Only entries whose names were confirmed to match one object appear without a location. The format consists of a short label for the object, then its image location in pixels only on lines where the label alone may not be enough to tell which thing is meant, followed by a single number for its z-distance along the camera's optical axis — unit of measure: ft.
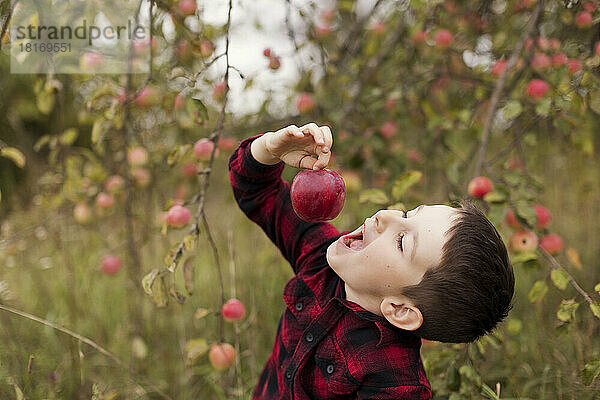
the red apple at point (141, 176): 7.62
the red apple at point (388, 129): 7.13
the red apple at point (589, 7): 5.12
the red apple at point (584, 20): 5.46
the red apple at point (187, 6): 5.11
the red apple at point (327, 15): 8.79
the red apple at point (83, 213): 7.44
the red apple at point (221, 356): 4.75
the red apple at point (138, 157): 7.27
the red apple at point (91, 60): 7.03
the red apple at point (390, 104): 7.07
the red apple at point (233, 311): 4.78
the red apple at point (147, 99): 6.74
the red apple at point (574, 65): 5.47
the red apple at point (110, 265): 7.34
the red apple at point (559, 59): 5.57
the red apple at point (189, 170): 7.79
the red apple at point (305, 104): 6.87
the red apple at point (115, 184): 6.67
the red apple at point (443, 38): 6.89
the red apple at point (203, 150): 4.94
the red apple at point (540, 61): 6.23
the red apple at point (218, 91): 6.53
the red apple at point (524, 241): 4.88
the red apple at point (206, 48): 5.57
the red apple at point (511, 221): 5.70
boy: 3.29
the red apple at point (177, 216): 4.43
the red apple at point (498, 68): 6.68
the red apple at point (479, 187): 5.00
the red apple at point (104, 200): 6.95
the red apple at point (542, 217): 5.52
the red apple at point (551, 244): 5.73
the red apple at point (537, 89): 5.71
